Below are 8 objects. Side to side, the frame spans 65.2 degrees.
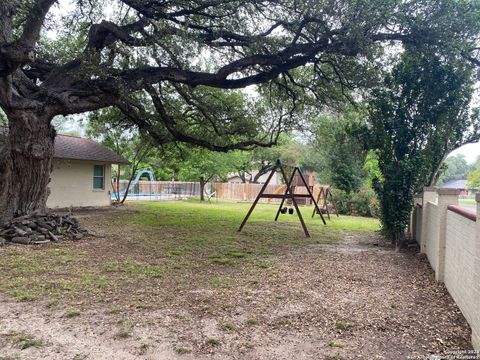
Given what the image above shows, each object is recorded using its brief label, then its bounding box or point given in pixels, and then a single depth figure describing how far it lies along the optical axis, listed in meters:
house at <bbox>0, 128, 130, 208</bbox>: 16.83
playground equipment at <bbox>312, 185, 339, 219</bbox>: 18.68
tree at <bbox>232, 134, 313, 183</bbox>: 37.72
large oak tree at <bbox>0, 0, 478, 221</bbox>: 8.10
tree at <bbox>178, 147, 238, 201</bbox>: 27.73
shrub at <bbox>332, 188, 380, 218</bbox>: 20.75
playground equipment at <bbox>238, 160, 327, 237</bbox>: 11.23
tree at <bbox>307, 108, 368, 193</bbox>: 22.34
